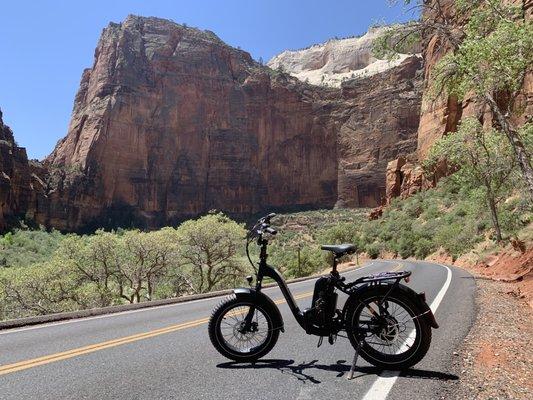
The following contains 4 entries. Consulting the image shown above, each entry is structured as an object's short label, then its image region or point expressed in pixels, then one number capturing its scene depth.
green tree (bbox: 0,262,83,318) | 24.98
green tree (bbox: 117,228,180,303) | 28.61
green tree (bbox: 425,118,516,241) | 24.44
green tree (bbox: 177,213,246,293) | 30.62
